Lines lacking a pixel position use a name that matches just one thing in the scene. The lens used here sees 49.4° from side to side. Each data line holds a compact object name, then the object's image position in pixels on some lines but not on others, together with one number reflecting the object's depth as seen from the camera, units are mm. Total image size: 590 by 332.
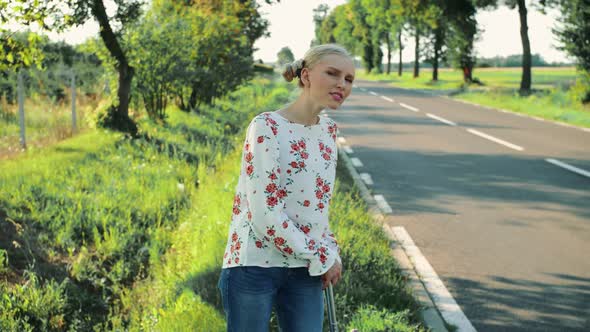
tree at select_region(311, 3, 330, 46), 172000
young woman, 2273
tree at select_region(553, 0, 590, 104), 21250
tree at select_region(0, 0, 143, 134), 11289
